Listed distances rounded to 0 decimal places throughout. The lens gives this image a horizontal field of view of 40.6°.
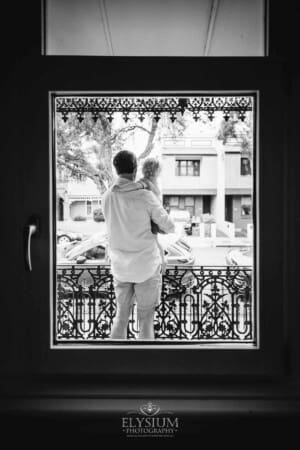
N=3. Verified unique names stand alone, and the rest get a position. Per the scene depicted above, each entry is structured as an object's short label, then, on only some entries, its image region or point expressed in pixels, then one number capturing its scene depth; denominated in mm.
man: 1868
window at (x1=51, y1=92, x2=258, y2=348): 965
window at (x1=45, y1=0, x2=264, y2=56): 909
